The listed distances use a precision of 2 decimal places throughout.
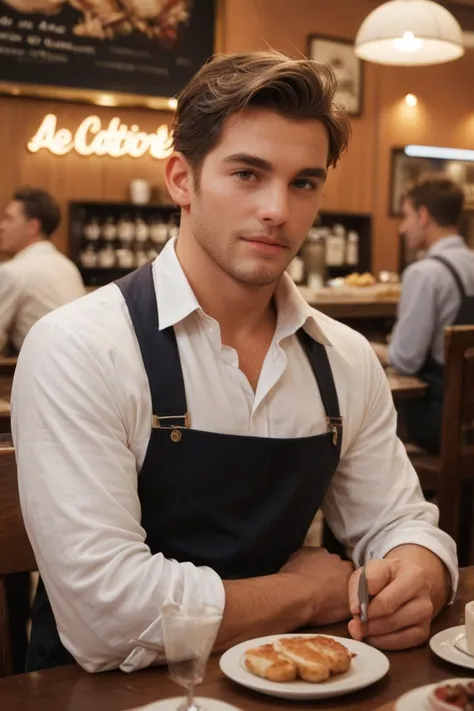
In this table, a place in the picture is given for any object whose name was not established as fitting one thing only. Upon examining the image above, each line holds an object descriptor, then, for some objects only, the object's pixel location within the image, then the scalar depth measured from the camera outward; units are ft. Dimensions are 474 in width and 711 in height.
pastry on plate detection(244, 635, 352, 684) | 4.05
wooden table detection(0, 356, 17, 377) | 11.20
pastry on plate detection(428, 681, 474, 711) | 3.60
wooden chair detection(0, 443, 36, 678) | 5.20
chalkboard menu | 23.59
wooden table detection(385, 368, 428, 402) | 11.98
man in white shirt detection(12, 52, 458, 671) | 4.68
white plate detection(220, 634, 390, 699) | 3.96
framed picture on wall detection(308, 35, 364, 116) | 28.99
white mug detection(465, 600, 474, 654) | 4.47
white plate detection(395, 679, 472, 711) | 3.77
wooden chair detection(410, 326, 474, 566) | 10.34
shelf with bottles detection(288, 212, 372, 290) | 27.53
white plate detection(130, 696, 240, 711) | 3.76
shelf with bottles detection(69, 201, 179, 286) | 24.35
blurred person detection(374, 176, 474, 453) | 13.70
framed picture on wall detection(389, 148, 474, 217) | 31.48
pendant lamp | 15.85
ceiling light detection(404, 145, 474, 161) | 31.89
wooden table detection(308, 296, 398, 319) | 22.93
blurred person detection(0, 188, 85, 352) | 16.85
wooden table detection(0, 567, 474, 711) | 3.97
